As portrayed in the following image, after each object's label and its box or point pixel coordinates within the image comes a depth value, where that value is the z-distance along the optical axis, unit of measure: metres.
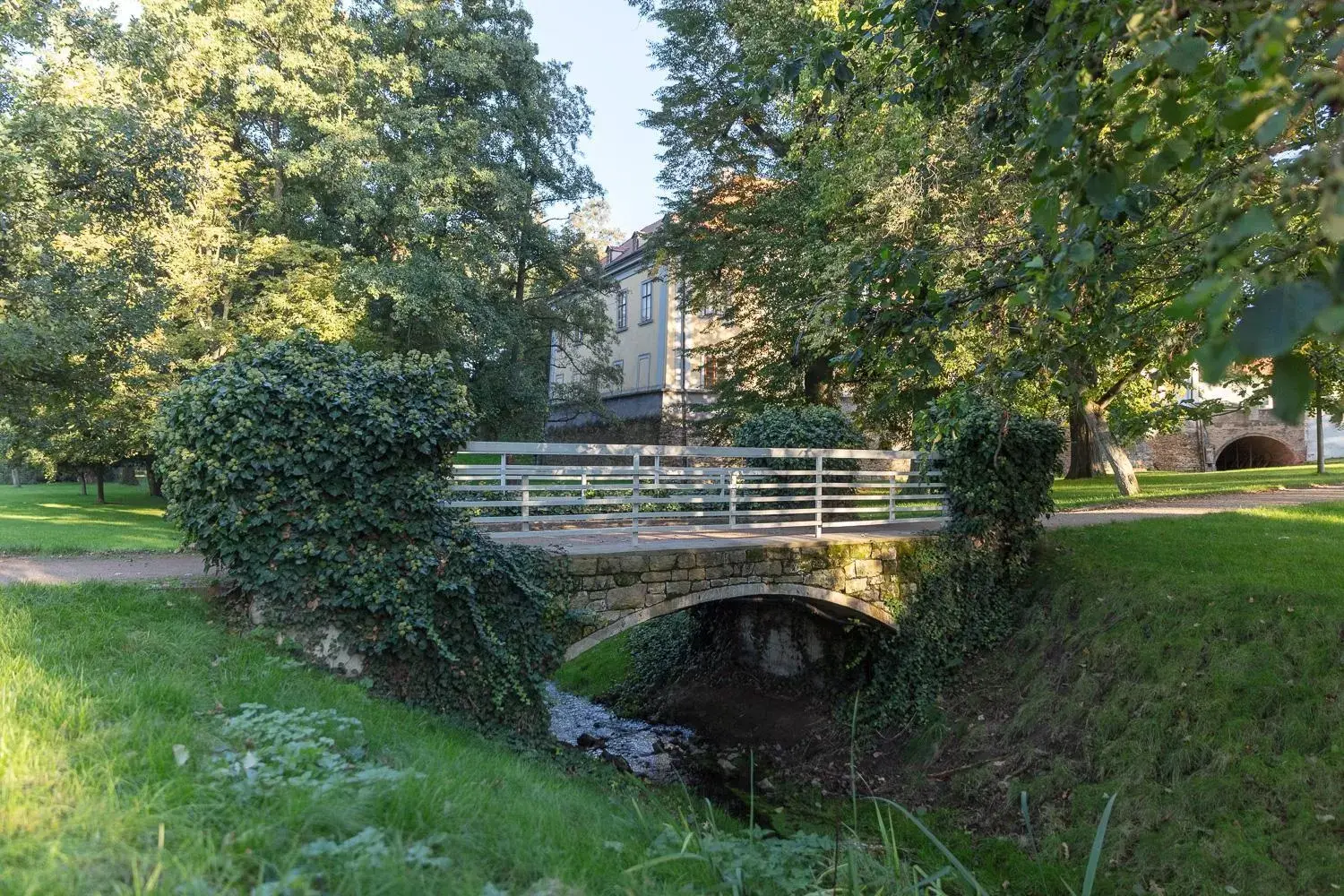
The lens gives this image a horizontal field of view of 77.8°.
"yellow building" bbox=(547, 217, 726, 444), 29.38
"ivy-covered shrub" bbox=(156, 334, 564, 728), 6.23
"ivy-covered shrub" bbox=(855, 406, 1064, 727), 10.79
